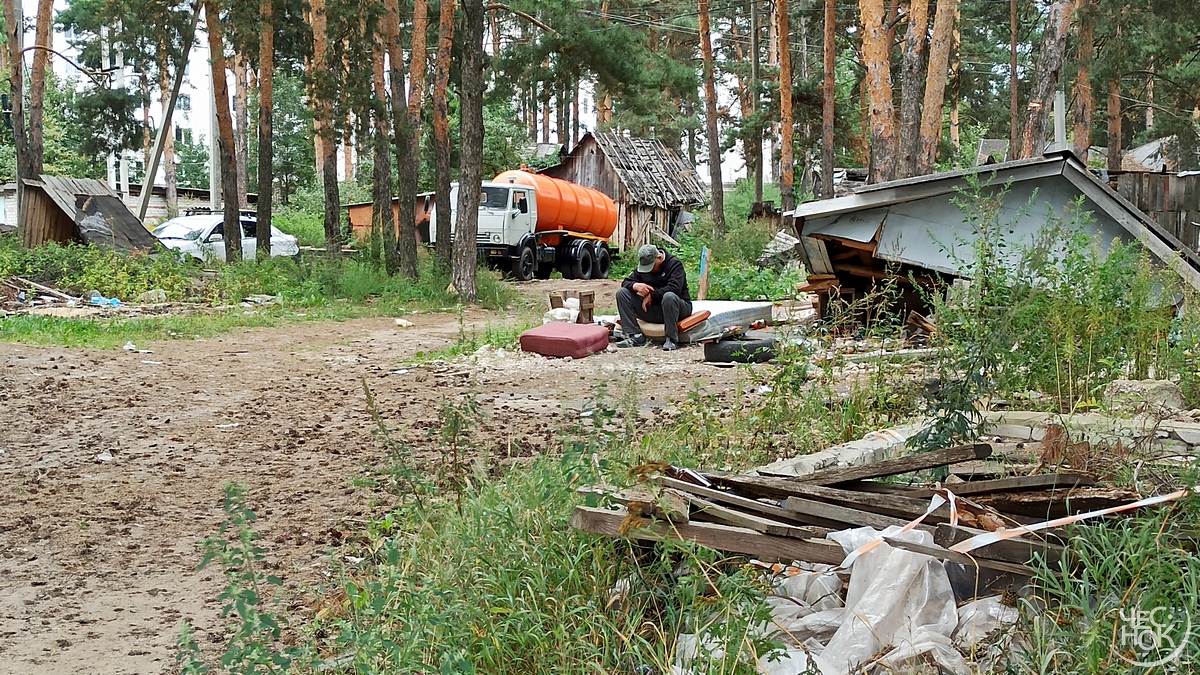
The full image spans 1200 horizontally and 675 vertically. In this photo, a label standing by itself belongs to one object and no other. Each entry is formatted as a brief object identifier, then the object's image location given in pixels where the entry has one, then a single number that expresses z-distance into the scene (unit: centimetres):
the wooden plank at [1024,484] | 413
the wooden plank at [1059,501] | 391
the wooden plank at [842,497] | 405
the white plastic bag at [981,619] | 346
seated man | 1366
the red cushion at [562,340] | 1295
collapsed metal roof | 1222
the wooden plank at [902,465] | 441
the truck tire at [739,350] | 1201
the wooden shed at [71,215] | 2419
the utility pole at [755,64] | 3542
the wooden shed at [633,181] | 3778
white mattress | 1403
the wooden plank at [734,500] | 404
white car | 2736
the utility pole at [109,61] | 4653
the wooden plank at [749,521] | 380
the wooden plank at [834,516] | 390
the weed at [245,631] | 346
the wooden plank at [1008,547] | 357
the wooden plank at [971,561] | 355
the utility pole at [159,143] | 2864
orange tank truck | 2811
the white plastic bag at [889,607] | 345
